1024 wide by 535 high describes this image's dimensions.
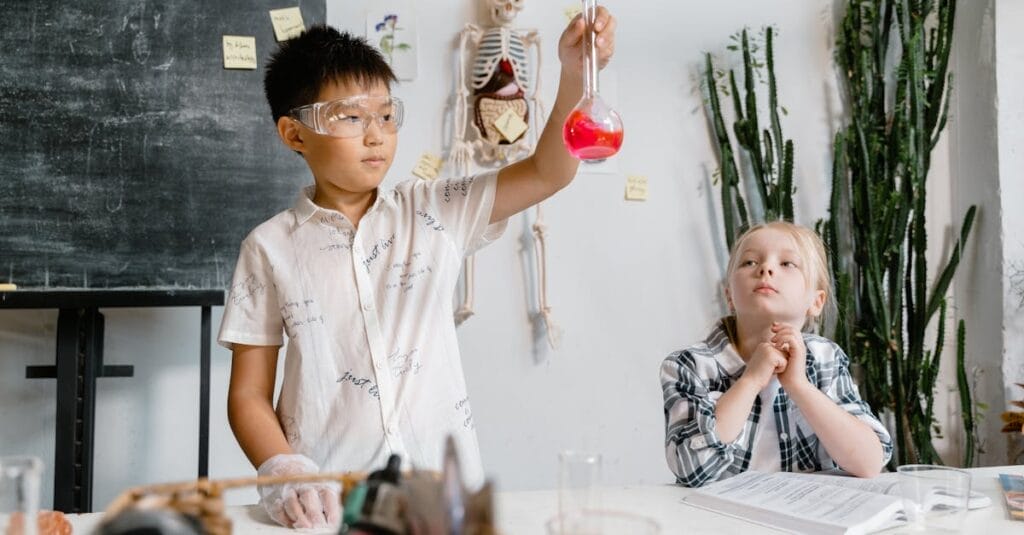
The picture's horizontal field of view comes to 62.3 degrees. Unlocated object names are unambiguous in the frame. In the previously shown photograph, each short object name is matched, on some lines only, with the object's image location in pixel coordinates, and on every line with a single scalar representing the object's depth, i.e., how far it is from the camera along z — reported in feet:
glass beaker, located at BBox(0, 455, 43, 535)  2.43
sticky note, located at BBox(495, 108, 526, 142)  9.11
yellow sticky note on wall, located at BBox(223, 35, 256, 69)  8.32
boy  4.65
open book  3.54
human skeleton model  9.08
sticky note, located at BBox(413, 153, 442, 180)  9.22
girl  4.68
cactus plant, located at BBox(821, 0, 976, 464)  9.27
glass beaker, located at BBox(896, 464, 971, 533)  3.55
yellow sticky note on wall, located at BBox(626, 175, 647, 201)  9.78
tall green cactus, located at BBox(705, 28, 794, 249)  9.43
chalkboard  7.95
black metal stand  7.48
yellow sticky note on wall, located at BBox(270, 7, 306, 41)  8.45
